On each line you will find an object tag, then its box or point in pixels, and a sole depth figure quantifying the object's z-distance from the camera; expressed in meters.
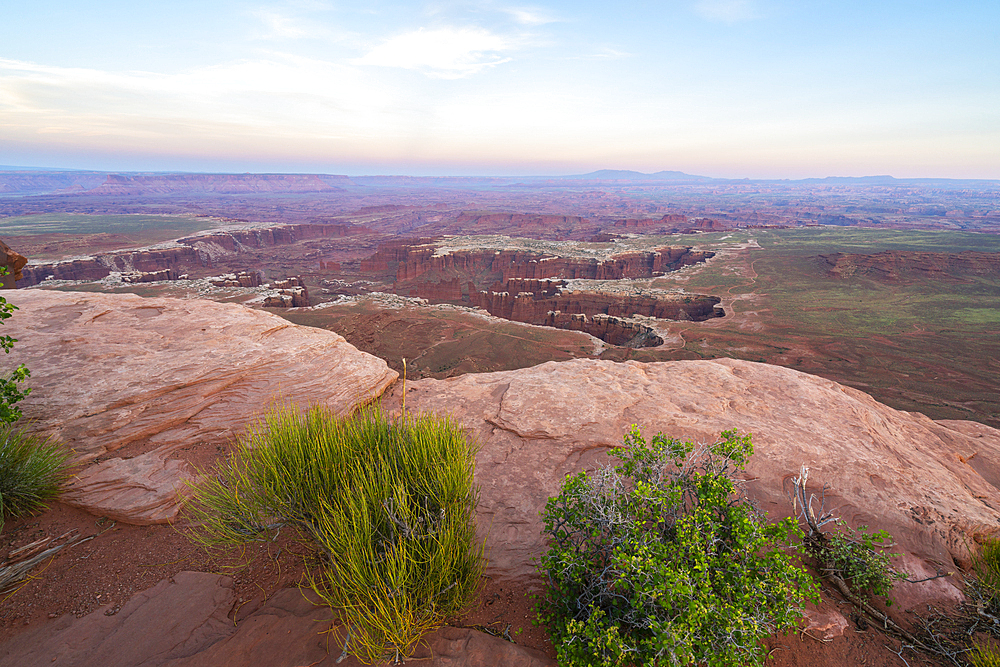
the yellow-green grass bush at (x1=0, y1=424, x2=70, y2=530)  3.95
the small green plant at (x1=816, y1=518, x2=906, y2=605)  3.30
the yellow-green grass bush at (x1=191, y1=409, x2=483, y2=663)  2.60
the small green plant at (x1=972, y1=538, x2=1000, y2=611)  3.20
